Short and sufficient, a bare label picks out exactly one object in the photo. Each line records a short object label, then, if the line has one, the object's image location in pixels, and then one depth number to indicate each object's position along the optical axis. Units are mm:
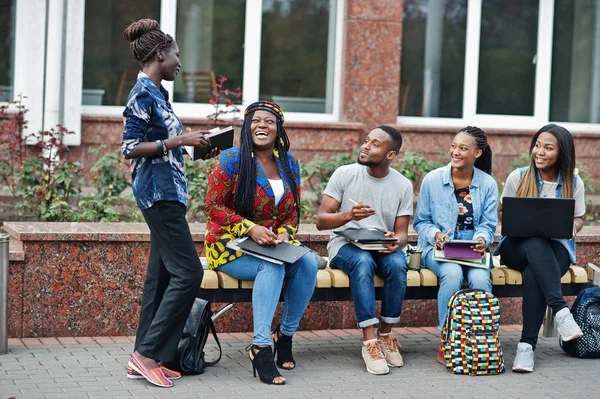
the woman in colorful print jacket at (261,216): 9118
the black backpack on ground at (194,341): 8940
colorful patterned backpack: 9377
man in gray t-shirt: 9470
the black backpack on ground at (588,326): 10109
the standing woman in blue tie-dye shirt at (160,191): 8336
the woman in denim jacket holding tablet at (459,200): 10160
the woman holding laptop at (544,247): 9786
